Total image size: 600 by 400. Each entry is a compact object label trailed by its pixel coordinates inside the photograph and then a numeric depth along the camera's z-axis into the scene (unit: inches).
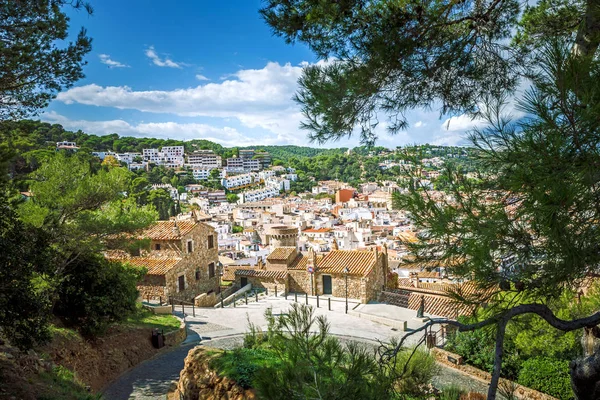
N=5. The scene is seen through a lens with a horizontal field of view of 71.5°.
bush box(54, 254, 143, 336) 433.7
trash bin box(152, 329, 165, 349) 498.3
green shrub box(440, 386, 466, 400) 234.7
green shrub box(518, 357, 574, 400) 378.6
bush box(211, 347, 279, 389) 292.8
